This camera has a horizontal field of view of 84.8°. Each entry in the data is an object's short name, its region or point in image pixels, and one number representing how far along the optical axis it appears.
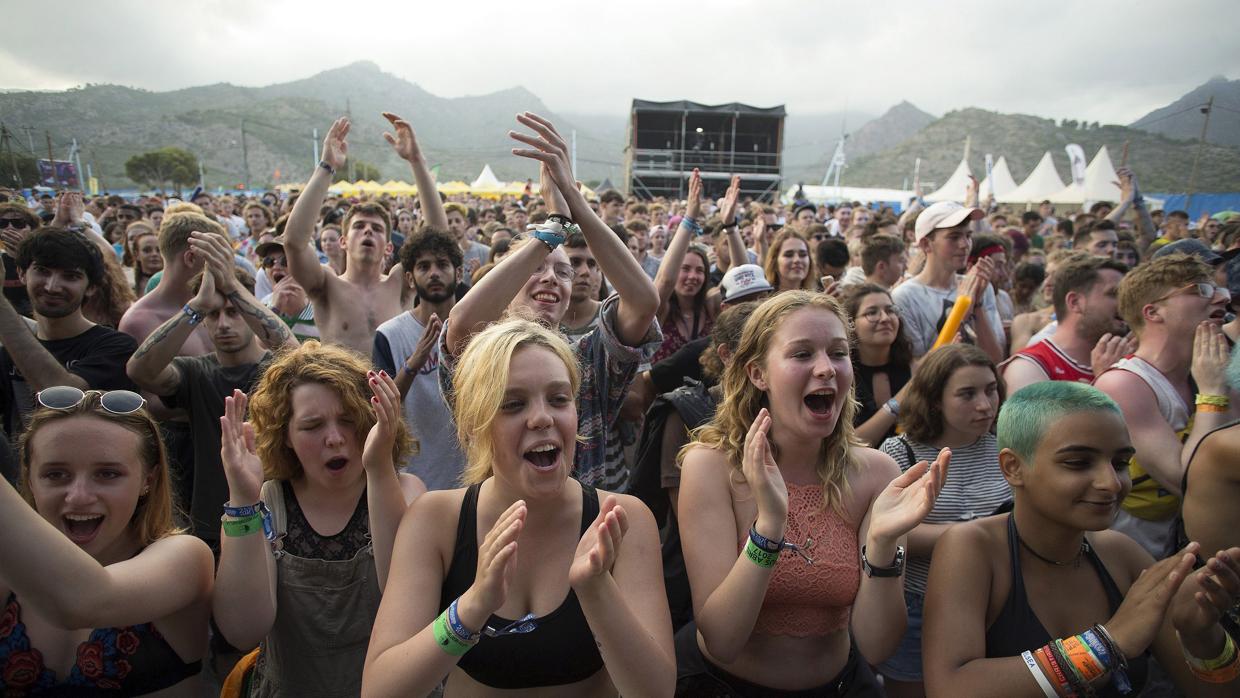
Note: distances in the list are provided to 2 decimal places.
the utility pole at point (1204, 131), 23.62
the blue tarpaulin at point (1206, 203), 24.91
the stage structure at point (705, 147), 32.31
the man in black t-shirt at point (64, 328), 3.39
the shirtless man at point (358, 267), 4.43
